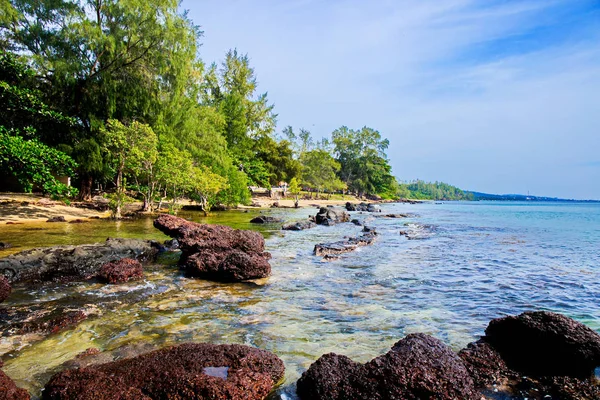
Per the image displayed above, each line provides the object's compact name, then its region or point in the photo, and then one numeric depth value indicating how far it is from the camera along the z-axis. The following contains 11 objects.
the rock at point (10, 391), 2.93
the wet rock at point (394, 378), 3.32
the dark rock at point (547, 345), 4.04
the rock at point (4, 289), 6.16
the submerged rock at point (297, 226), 21.63
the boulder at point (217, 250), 8.62
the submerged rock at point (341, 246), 13.00
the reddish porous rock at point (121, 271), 7.88
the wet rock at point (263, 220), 24.20
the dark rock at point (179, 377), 3.15
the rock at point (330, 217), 27.15
